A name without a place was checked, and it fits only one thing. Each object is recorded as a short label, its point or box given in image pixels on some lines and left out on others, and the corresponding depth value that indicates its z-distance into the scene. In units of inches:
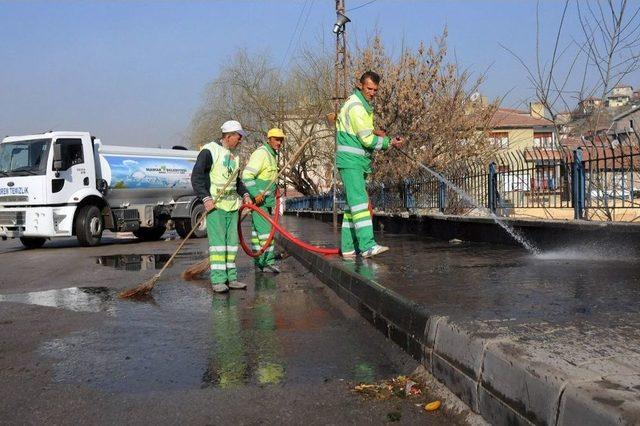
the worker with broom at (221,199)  282.5
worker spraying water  283.1
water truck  628.1
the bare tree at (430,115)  600.4
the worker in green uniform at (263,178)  343.0
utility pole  787.6
